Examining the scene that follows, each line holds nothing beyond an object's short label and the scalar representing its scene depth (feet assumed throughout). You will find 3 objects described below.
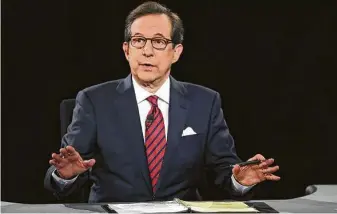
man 20.95
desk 16.65
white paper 16.14
